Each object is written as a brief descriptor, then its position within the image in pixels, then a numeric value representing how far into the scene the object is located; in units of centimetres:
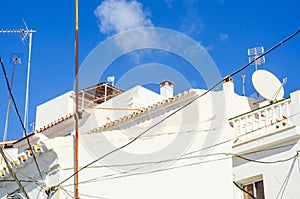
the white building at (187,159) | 1304
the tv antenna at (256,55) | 1800
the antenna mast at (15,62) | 2152
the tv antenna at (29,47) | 2214
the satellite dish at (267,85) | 1525
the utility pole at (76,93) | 1376
